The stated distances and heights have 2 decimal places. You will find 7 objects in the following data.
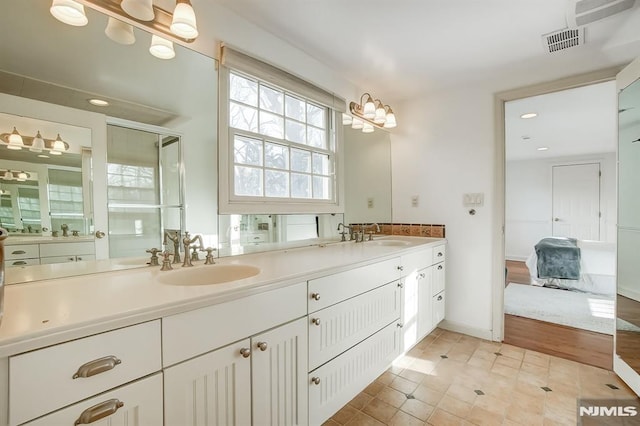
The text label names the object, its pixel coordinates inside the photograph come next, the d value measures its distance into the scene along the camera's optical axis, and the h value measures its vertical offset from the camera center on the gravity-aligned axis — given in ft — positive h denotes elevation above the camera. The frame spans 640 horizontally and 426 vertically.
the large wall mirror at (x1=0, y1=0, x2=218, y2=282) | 3.52 +1.21
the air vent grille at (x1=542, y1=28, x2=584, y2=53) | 5.98 +3.61
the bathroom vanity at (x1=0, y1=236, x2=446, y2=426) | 2.29 -1.43
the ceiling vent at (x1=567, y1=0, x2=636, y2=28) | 5.04 +3.58
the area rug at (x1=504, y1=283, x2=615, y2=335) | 9.34 -3.83
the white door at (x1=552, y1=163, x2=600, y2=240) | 18.29 +0.27
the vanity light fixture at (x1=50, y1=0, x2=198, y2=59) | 3.77 +2.73
